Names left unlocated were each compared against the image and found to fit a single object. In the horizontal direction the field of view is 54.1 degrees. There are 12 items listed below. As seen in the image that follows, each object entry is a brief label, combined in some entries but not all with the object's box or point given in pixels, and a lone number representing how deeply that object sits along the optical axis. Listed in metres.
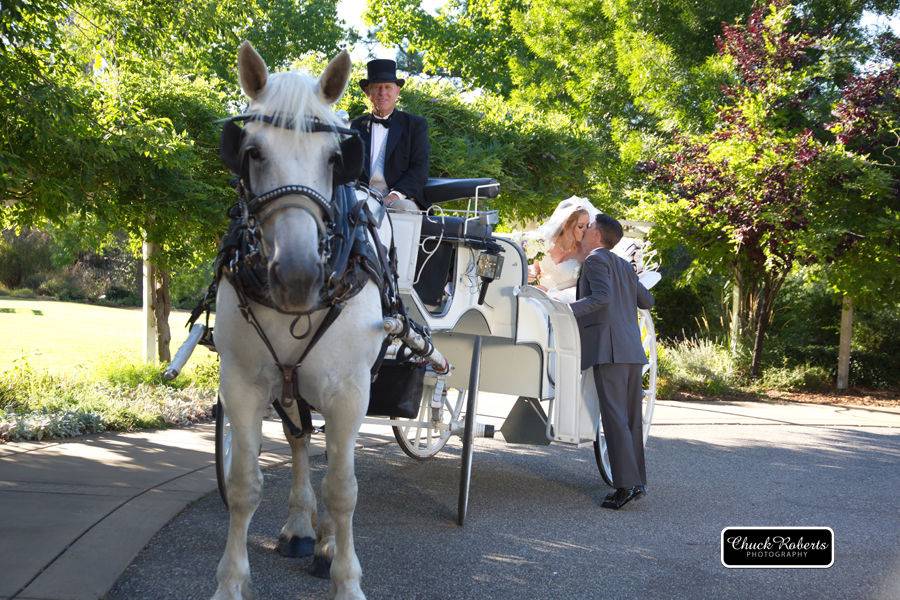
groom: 6.06
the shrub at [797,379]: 14.77
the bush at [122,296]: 31.53
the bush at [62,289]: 31.33
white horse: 3.05
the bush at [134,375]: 10.00
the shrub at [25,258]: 31.83
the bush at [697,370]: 13.99
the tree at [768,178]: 13.09
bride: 6.55
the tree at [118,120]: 6.62
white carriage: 5.21
